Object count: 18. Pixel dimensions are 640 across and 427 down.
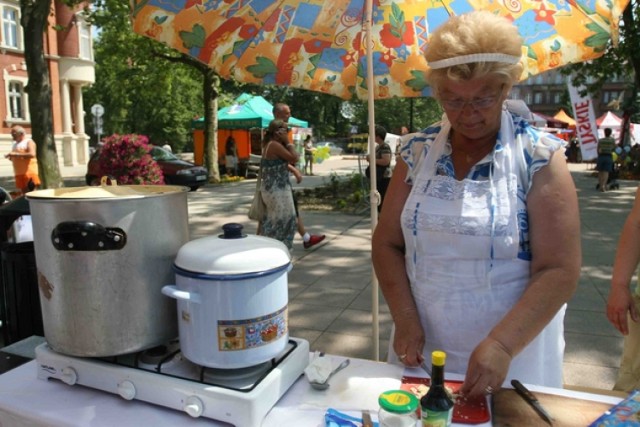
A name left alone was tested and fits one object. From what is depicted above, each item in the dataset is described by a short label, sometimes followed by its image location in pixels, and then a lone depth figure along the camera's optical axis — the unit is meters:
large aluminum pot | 1.26
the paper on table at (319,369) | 1.43
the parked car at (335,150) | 40.15
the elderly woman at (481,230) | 1.40
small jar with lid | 1.13
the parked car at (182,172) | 14.38
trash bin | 2.06
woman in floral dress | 5.45
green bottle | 1.16
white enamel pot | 1.23
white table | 1.29
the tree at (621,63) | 12.60
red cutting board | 1.25
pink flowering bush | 6.93
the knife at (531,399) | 1.22
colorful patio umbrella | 1.98
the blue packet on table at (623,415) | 1.13
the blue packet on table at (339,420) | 1.24
